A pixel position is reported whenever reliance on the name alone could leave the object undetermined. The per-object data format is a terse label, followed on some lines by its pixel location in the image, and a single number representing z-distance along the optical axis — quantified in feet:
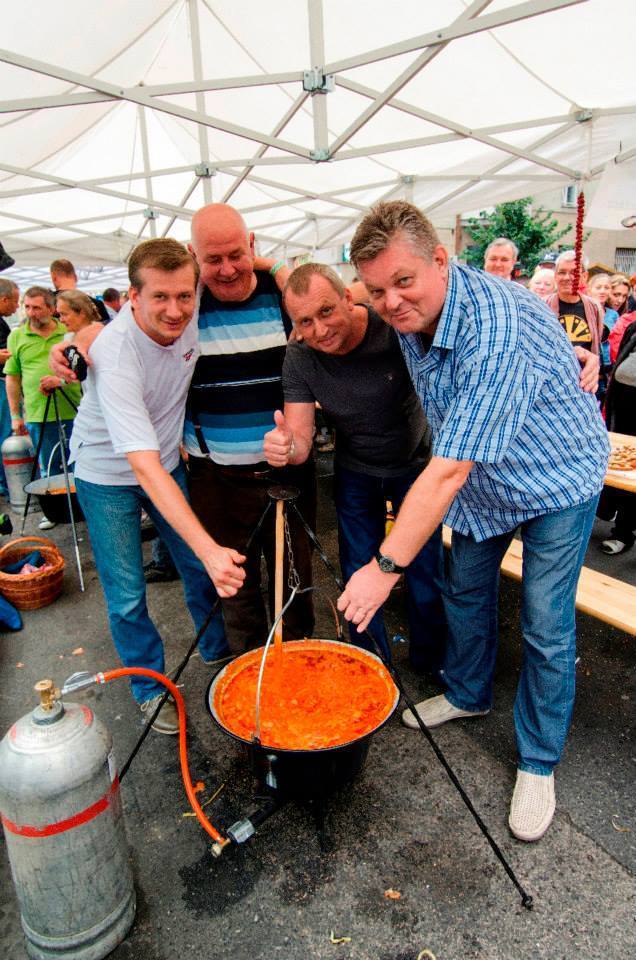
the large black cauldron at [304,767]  5.96
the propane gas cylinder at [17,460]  18.56
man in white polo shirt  6.96
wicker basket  12.96
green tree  56.49
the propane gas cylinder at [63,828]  5.09
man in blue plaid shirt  5.56
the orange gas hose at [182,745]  6.06
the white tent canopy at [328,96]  13.96
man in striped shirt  8.50
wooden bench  8.27
